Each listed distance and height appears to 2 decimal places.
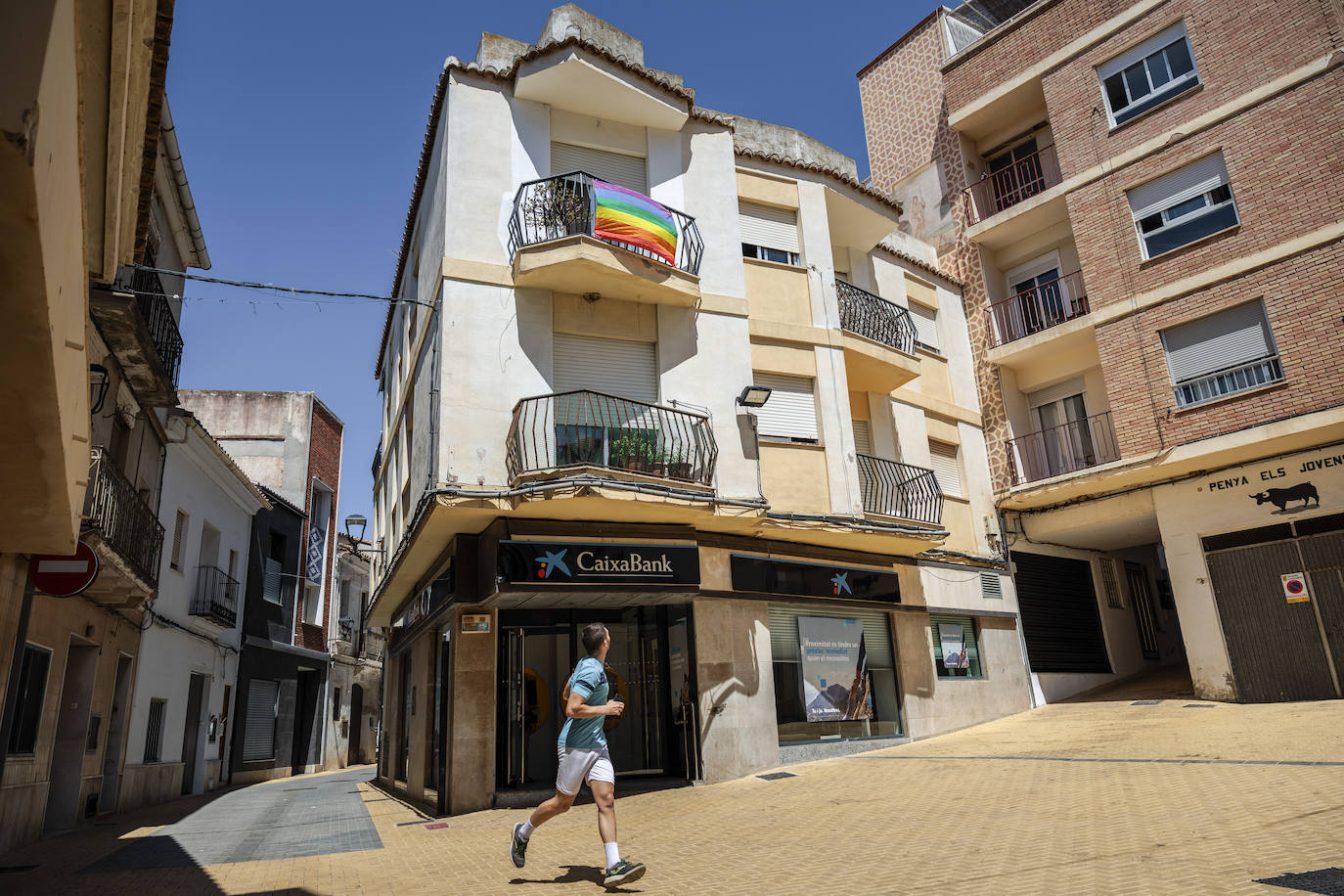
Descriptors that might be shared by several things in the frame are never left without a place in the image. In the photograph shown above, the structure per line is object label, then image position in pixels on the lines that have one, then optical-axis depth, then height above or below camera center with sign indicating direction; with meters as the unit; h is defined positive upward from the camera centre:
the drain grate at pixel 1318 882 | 3.94 -1.04
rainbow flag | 12.07 +6.73
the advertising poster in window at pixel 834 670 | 12.93 +0.22
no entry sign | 8.52 +1.52
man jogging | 5.61 -0.31
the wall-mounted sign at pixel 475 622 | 10.91 +1.02
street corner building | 11.05 +3.38
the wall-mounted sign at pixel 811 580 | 12.44 +1.61
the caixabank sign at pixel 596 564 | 10.52 +1.68
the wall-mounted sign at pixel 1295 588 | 13.45 +1.12
